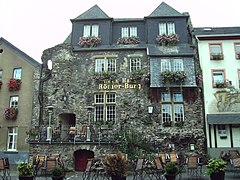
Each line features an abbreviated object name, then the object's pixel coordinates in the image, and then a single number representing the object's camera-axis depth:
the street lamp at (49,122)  16.20
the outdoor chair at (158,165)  10.68
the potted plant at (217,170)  9.22
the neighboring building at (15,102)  18.66
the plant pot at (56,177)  9.26
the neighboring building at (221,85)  16.95
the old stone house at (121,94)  16.56
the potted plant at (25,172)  9.09
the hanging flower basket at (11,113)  19.03
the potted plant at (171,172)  9.20
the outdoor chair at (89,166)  10.62
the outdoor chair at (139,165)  10.59
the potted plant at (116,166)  8.38
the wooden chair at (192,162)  11.39
